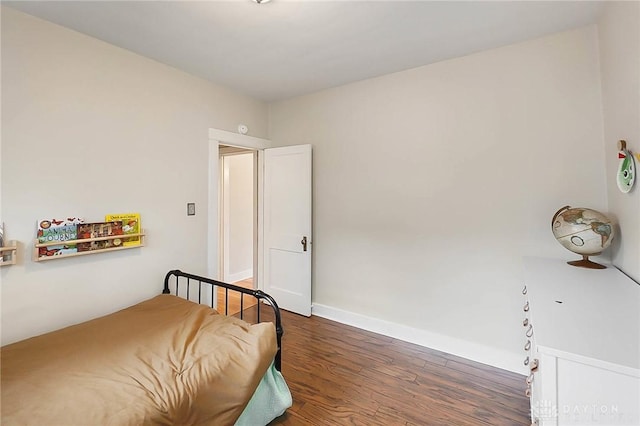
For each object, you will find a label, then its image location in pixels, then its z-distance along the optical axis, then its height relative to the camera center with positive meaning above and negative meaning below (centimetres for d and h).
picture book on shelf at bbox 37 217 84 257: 183 -7
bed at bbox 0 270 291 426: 117 -75
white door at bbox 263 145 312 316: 321 -9
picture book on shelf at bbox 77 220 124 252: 202 -8
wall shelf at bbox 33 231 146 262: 181 -17
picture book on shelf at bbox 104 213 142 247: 222 -2
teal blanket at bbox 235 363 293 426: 159 -110
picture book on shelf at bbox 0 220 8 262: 167 -10
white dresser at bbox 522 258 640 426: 77 -43
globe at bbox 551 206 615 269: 164 -10
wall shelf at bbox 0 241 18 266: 167 -18
